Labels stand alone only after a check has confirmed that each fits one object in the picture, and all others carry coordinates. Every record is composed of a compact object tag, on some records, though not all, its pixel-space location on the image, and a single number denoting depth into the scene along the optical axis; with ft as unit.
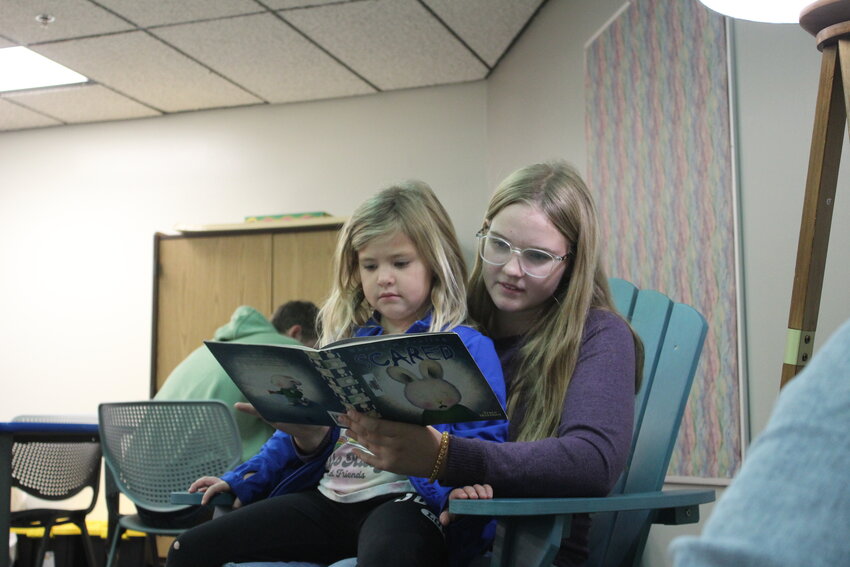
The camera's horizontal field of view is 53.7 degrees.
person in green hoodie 9.35
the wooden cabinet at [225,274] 14.85
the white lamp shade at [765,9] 4.68
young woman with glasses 3.98
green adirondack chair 3.77
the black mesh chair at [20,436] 8.21
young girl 4.55
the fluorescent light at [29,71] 14.62
